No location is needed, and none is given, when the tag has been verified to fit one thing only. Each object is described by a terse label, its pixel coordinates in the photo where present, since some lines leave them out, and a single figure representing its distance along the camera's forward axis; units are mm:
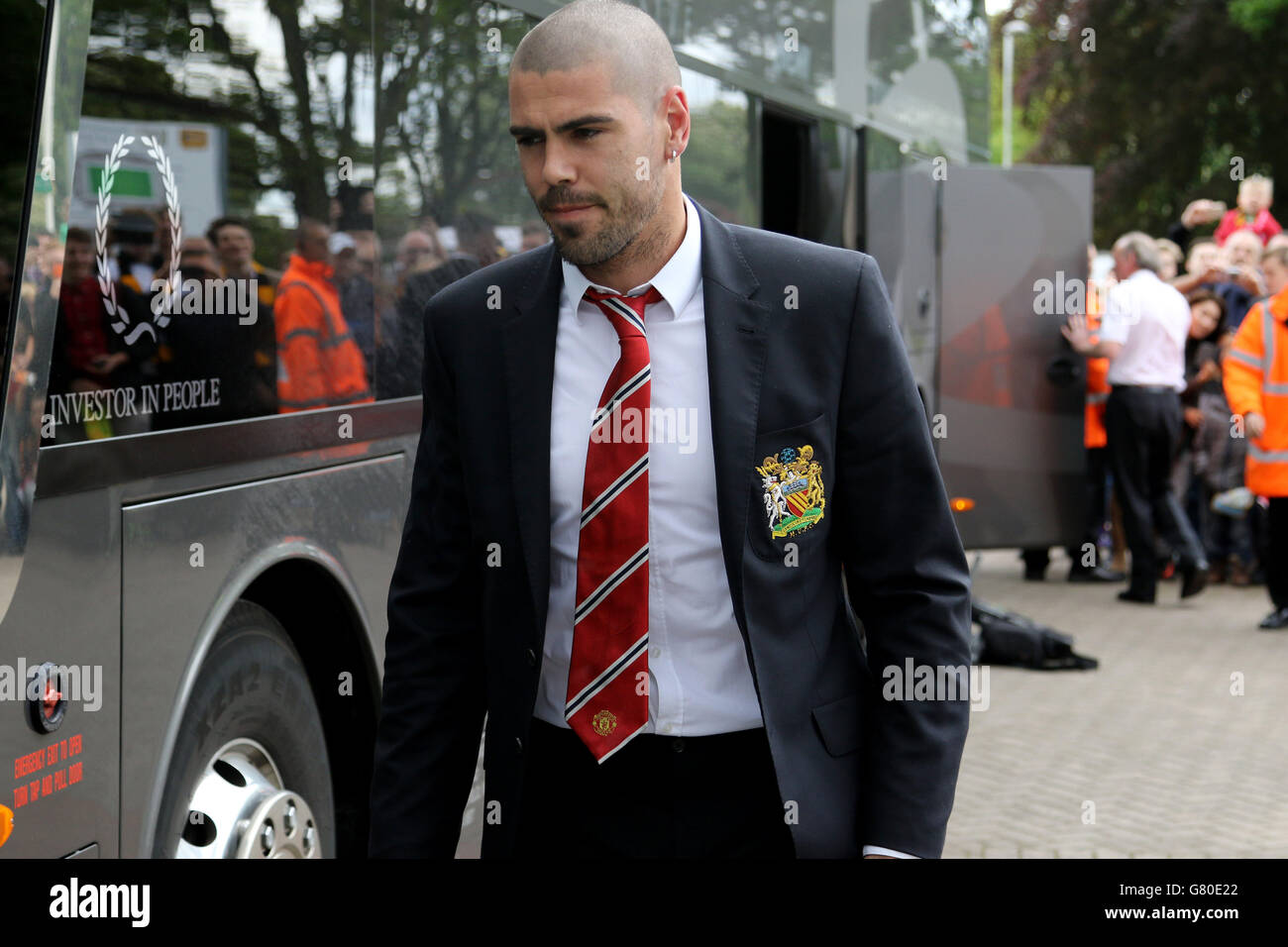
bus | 2684
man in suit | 2312
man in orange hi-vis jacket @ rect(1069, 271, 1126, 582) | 12578
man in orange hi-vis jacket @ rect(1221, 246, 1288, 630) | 10039
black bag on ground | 9211
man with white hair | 11383
